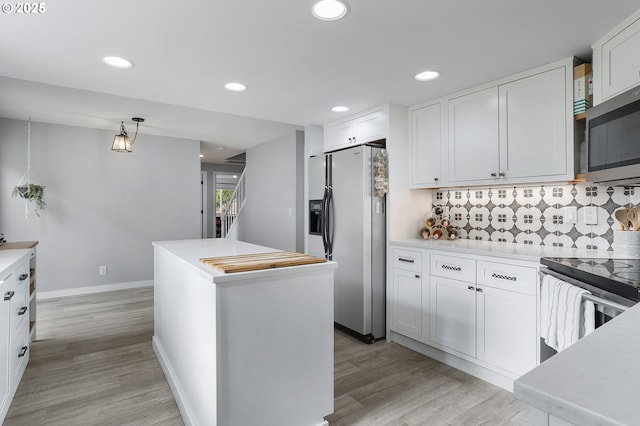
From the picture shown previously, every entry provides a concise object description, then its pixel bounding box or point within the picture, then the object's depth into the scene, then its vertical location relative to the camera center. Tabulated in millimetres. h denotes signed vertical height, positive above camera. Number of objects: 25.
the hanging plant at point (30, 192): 4270 +237
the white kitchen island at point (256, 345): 1577 -675
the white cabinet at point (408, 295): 2900 -741
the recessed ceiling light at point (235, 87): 2775 +1023
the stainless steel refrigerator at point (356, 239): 3174 -273
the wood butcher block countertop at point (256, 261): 1654 -269
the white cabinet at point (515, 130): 2256 +589
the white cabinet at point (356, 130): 3295 +839
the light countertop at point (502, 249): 2229 -282
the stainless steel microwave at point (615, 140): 1736 +381
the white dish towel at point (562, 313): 1593 -517
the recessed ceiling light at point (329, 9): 1680 +1014
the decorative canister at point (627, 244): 2016 -202
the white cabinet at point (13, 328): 1931 -750
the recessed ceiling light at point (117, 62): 2275 +1013
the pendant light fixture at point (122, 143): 4008 +792
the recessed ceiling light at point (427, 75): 2521 +1008
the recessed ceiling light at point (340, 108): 3367 +1014
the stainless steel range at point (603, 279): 1384 -313
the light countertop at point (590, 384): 418 -240
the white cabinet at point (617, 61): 1765 +825
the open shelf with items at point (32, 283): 2903 -653
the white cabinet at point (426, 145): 3055 +604
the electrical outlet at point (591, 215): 2383 -34
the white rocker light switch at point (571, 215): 2482 -35
